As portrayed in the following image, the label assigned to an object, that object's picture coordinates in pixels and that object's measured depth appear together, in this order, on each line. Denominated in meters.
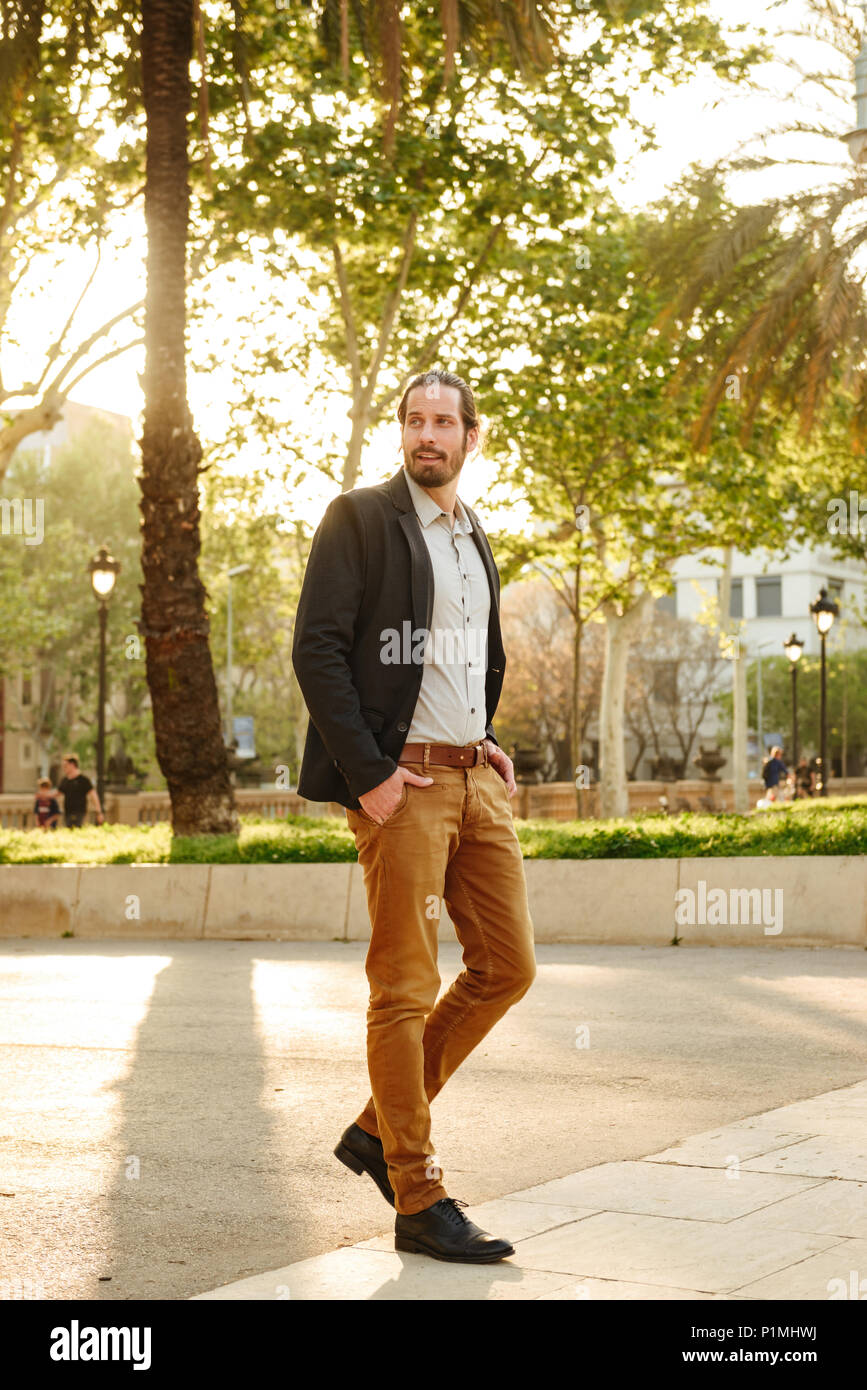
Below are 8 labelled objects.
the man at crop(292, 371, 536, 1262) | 4.02
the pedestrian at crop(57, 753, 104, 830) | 25.50
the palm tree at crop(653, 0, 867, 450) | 16.98
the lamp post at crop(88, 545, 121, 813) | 24.42
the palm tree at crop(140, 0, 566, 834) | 15.02
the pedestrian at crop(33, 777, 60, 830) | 24.30
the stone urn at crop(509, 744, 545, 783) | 34.25
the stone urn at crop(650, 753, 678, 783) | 45.03
